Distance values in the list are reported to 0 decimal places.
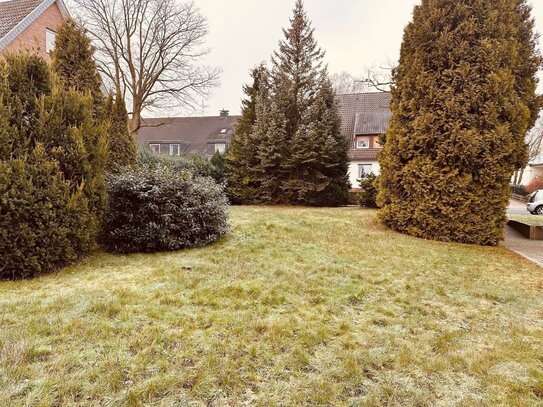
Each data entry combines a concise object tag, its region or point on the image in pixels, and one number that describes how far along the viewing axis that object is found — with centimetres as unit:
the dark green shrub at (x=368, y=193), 1099
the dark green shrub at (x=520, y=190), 2703
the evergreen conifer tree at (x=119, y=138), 606
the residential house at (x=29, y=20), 1366
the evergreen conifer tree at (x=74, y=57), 548
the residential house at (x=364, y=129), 2241
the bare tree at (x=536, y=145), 3482
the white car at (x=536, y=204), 1539
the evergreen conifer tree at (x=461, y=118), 595
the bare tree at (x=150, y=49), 1766
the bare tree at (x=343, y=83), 3212
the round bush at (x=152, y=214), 493
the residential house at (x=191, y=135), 2877
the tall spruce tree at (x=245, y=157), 1249
